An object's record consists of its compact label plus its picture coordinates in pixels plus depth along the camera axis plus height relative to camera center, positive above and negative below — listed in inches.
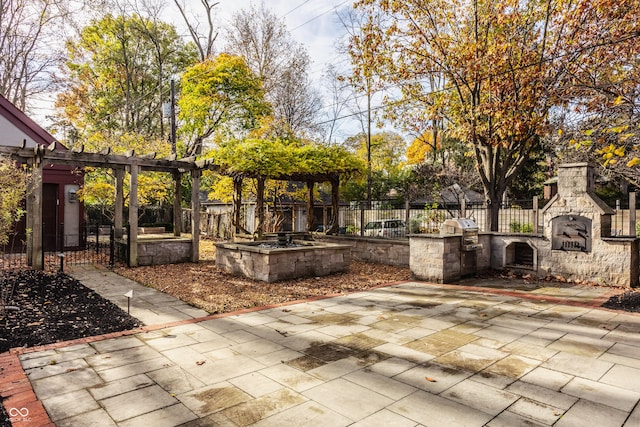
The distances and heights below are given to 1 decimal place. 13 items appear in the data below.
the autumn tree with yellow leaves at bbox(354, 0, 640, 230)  317.7 +151.0
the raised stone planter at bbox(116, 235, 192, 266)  418.9 -44.2
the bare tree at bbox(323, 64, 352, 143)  781.6 +263.0
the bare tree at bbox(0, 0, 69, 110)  509.7 +262.9
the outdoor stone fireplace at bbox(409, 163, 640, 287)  302.8 -28.4
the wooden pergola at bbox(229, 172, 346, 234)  453.7 +28.6
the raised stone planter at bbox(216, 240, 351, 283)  332.5 -45.1
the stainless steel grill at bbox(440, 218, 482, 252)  354.9 -16.5
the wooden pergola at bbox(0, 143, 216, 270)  370.0 +46.2
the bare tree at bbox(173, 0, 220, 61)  853.2 +417.3
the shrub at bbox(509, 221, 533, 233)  503.4 -17.9
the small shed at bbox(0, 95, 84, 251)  494.0 +17.7
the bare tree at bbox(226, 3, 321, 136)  820.0 +337.2
